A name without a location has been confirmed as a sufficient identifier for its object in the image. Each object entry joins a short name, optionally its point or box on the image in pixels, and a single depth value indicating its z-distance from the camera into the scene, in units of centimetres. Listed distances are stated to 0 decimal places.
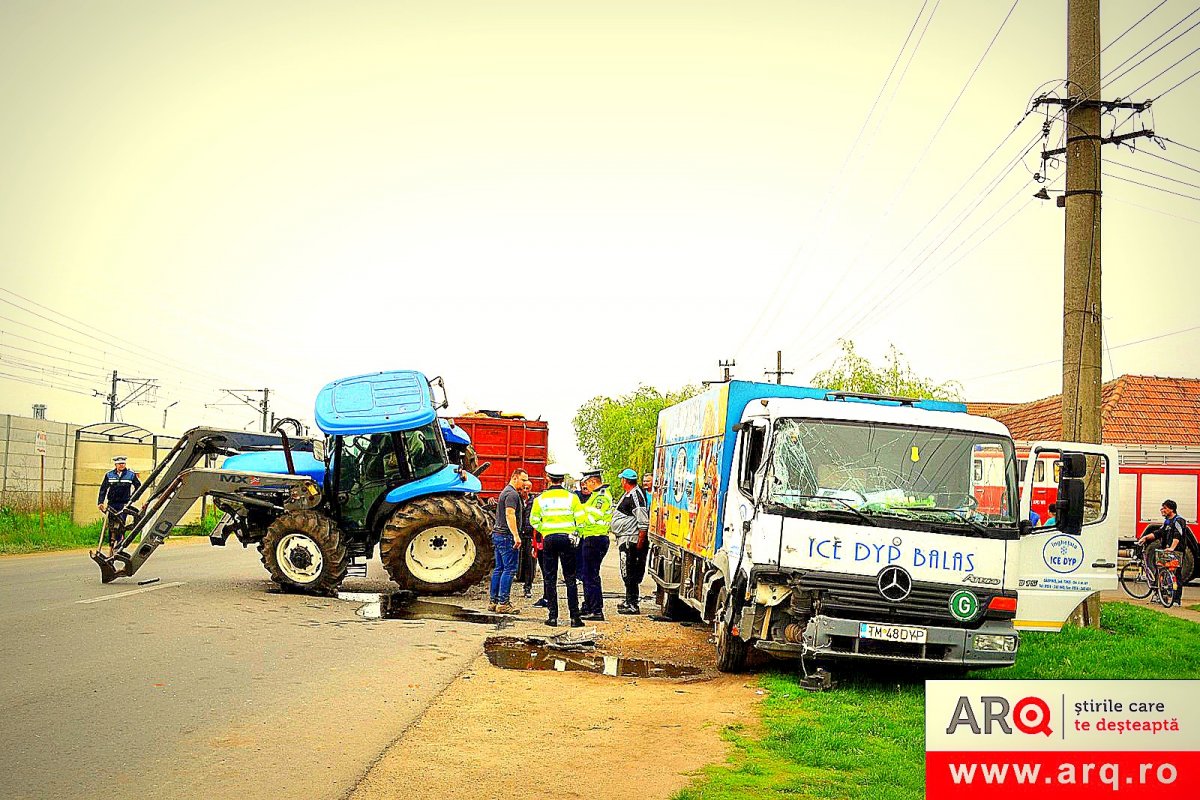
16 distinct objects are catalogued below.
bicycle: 2138
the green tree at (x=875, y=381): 4922
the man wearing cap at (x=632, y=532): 1698
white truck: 988
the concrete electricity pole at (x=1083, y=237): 1398
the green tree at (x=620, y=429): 8325
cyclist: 2134
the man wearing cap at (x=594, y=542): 1473
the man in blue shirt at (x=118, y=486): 2161
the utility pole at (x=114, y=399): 7169
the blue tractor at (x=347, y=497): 1602
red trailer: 2192
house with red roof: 2753
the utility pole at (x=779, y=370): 6153
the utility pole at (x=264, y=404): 7725
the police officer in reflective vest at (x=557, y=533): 1423
